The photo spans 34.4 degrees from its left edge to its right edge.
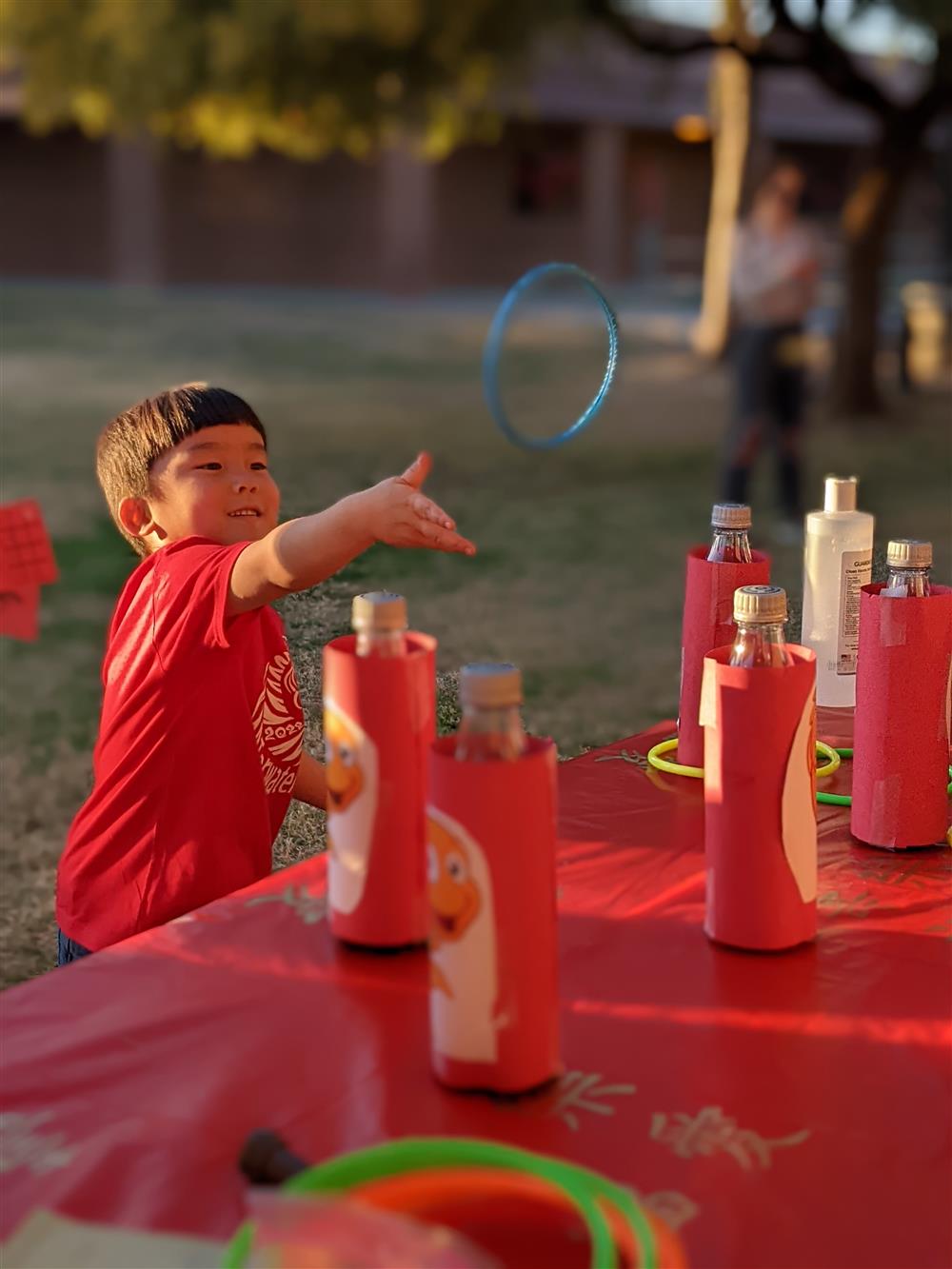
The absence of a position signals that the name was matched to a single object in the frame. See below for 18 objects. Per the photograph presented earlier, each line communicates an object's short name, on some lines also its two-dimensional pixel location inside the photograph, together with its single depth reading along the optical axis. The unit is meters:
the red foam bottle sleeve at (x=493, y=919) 0.93
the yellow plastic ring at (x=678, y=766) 1.63
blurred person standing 7.03
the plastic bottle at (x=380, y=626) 1.12
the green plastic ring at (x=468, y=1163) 0.81
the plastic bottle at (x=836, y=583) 1.78
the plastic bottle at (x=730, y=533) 1.61
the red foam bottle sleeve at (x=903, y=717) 1.36
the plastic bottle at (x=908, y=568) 1.36
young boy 1.59
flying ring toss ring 1.60
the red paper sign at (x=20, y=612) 1.48
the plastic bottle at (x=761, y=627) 1.15
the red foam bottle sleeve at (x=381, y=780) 1.11
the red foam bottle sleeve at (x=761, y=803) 1.12
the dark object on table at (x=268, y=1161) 0.88
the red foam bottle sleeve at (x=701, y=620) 1.61
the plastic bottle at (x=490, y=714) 0.93
